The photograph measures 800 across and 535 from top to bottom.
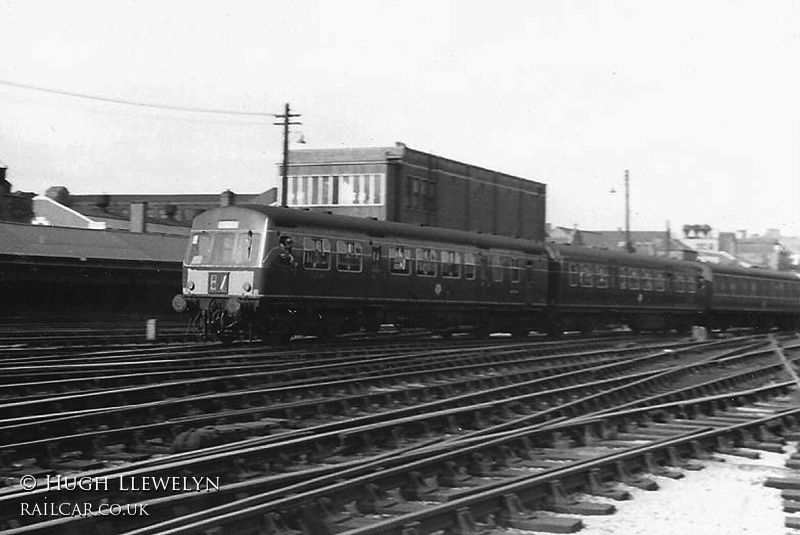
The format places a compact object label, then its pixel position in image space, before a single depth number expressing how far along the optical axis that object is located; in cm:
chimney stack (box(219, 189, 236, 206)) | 6197
